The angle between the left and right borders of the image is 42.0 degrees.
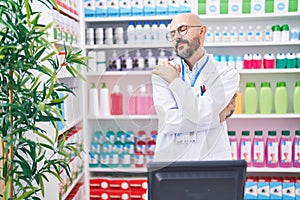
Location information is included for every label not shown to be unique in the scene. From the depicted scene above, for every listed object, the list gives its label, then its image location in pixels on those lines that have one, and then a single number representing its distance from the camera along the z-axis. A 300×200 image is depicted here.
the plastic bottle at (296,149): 3.67
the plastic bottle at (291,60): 3.66
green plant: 1.84
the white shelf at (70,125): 3.02
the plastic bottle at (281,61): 3.67
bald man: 1.68
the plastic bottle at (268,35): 3.67
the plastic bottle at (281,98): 3.66
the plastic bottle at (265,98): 3.68
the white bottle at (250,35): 3.69
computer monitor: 1.24
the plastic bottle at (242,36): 3.70
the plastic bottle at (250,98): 3.70
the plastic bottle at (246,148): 3.73
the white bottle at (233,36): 3.71
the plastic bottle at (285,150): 3.69
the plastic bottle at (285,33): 3.62
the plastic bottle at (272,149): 3.70
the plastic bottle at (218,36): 3.71
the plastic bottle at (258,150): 3.71
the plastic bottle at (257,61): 3.71
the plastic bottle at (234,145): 3.75
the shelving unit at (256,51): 3.68
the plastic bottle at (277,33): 3.64
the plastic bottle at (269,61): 3.69
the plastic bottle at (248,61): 3.72
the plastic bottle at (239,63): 3.71
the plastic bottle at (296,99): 3.63
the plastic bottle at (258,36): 3.67
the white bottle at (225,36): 3.71
